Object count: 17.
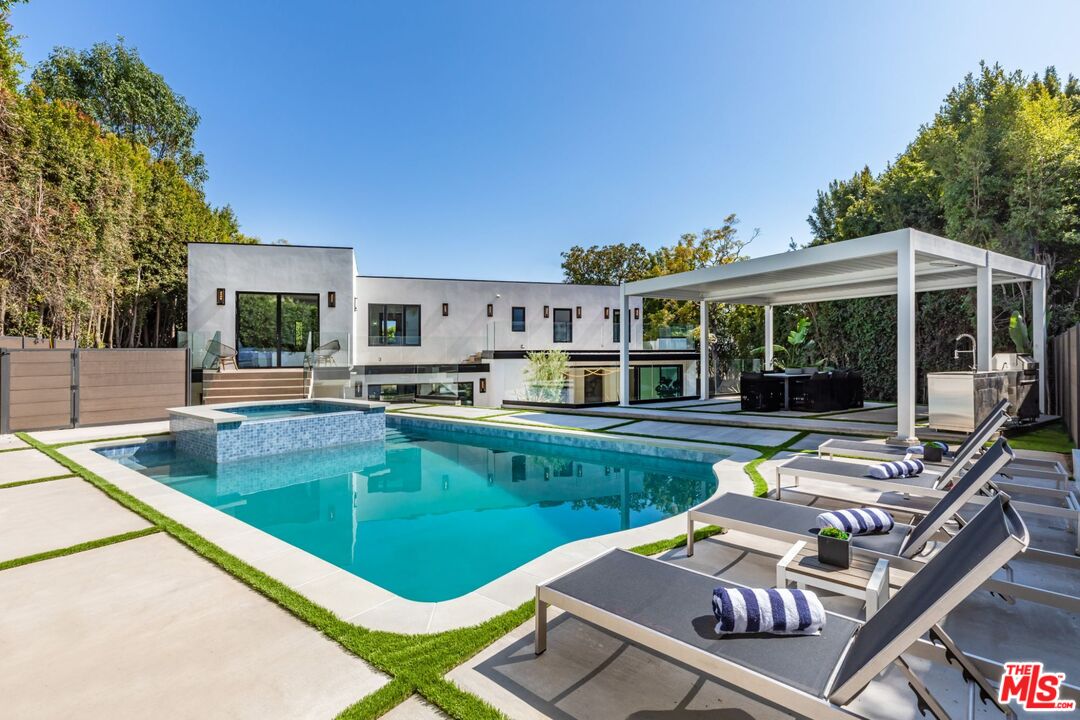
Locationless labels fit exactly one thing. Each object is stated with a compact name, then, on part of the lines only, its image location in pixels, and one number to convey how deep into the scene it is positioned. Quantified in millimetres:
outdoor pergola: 8789
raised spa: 9609
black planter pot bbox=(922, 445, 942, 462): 5715
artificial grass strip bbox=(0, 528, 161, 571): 3953
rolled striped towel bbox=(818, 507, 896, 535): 3369
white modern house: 16141
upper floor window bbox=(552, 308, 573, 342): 22672
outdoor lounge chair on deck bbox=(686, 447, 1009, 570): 3090
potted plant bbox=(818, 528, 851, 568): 2871
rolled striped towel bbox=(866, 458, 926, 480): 4848
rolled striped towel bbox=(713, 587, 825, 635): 2119
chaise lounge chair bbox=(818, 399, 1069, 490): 4836
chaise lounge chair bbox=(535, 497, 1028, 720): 1662
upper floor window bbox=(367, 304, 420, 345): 19797
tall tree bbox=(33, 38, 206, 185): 22781
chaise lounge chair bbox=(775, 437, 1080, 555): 3623
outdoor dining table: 14336
